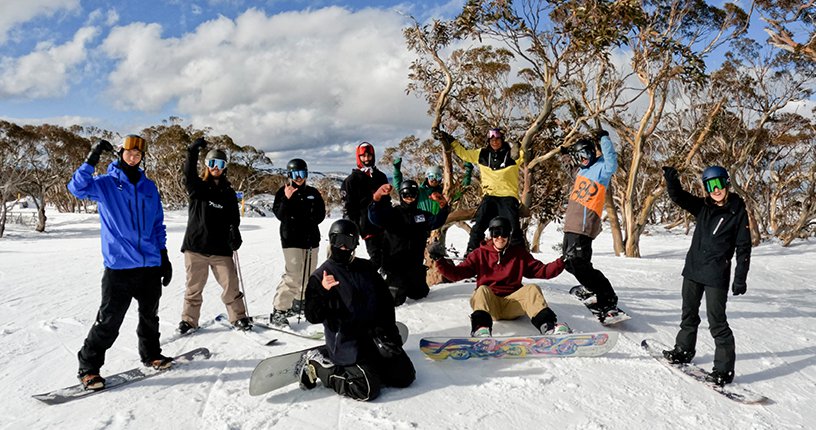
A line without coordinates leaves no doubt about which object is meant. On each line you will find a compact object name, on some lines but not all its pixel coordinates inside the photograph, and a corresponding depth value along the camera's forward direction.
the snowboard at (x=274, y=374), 3.53
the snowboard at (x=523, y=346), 4.21
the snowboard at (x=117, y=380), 3.55
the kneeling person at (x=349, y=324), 3.57
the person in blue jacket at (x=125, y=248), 3.74
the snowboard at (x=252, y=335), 4.80
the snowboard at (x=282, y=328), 4.88
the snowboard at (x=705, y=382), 3.73
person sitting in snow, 4.58
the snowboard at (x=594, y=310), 5.20
